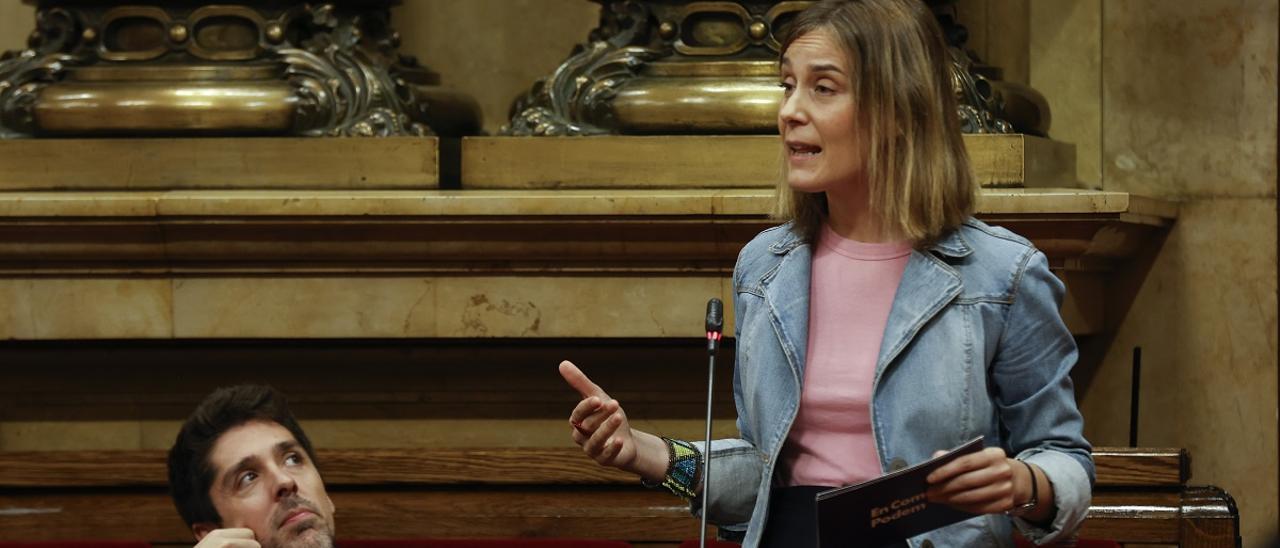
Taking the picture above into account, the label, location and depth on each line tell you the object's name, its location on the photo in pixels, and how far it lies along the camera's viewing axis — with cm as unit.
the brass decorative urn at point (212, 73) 836
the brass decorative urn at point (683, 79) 819
